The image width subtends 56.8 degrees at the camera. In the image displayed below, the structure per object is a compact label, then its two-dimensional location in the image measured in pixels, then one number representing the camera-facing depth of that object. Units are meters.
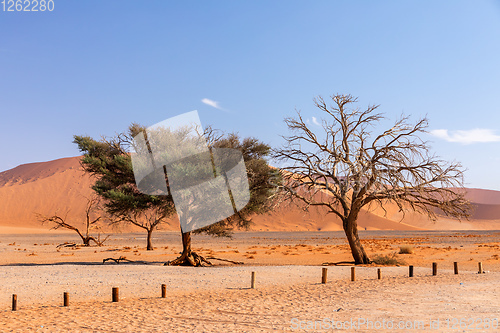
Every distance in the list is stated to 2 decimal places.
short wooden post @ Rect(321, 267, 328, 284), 16.19
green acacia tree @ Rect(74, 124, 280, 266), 23.77
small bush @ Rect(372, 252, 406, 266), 24.23
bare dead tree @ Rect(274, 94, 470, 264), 21.91
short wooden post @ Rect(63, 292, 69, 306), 11.99
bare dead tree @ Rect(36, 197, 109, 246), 38.90
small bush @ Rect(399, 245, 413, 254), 33.59
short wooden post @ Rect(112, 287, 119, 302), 12.57
